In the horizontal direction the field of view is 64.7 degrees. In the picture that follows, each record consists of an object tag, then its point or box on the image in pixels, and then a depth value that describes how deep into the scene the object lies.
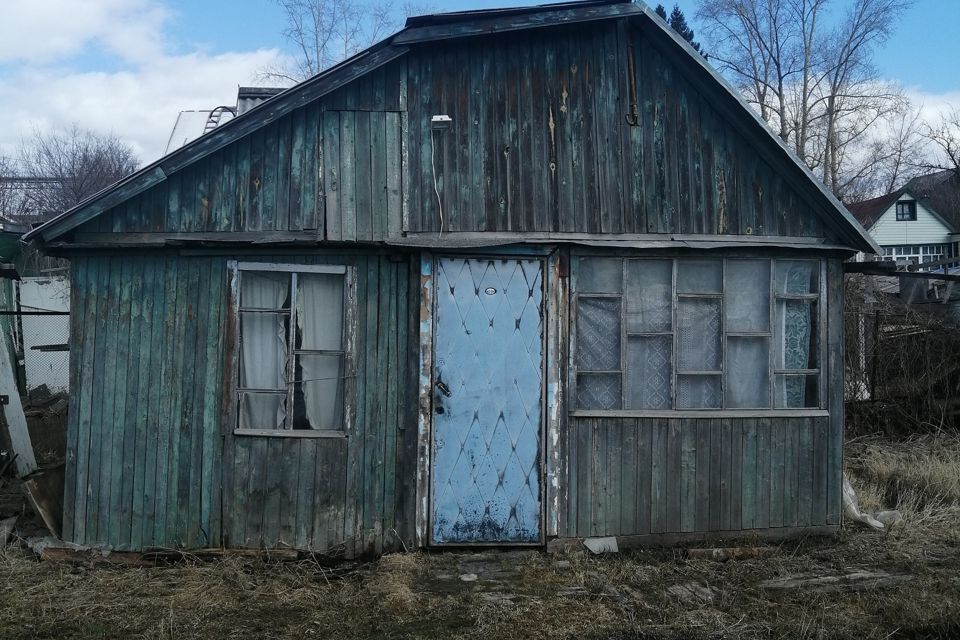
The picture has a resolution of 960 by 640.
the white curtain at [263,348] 6.64
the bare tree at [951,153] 34.88
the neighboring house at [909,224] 39.41
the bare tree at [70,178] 31.27
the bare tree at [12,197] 31.92
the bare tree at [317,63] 21.50
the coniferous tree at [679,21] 30.88
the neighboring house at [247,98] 9.12
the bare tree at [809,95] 28.19
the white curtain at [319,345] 6.67
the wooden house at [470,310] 6.54
